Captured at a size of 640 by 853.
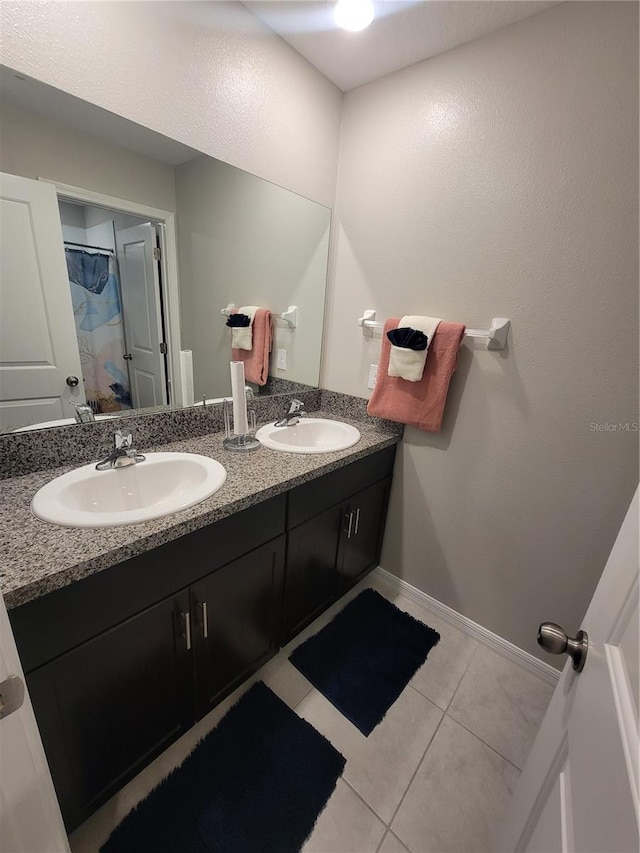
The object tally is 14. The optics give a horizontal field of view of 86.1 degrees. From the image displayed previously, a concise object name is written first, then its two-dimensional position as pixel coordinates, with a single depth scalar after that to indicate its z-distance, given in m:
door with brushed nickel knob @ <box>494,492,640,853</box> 0.38
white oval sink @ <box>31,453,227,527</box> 0.84
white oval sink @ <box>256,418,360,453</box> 1.57
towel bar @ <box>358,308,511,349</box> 1.28
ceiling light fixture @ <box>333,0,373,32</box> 1.08
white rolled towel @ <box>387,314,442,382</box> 1.39
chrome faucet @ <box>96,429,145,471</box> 1.07
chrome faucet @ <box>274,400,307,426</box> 1.64
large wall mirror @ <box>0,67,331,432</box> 0.94
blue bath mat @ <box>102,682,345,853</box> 0.94
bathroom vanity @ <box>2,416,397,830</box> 0.76
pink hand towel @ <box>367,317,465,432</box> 1.38
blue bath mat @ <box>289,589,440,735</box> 1.32
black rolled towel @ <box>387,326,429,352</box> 1.38
